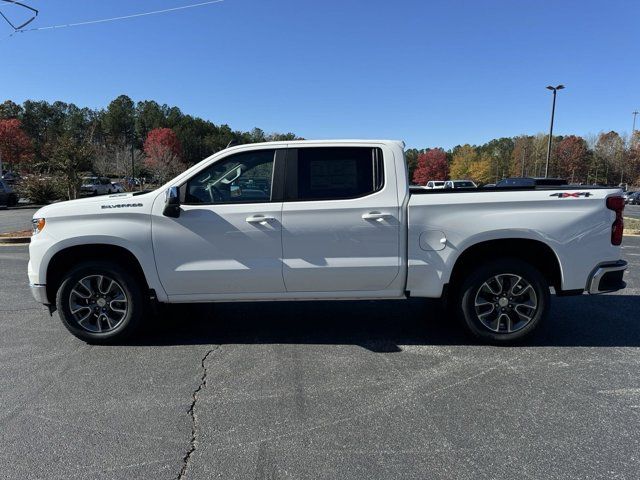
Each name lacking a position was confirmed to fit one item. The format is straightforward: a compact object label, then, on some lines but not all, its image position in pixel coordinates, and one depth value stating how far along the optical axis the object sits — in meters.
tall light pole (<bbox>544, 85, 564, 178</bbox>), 35.22
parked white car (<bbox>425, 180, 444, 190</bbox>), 47.83
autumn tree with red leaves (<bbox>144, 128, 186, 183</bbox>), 61.50
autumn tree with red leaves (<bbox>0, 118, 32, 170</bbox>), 70.00
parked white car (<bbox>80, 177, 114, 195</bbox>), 40.71
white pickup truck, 4.57
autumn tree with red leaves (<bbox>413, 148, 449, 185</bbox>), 105.25
